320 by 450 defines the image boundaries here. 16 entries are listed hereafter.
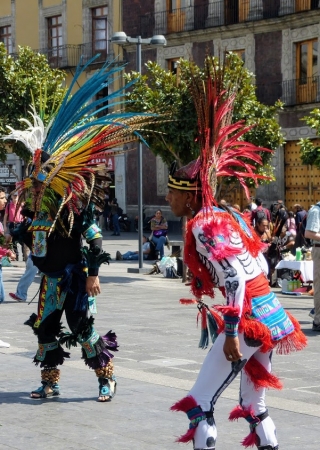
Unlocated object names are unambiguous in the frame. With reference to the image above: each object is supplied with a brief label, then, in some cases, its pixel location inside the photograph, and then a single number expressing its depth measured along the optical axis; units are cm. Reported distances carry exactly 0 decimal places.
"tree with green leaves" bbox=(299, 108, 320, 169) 2091
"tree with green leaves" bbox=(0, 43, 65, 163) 2711
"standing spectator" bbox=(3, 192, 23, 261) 820
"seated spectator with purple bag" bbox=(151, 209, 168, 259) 2377
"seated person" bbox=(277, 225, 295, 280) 1767
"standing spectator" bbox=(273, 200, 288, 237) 1940
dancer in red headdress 518
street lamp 2099
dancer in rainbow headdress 766
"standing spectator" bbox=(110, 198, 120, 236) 3834
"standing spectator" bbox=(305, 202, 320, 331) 1159
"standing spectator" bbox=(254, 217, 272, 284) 1673
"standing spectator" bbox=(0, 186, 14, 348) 847
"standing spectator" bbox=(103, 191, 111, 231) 4147
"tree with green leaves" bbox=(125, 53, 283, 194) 1962
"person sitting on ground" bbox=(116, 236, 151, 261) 2453
